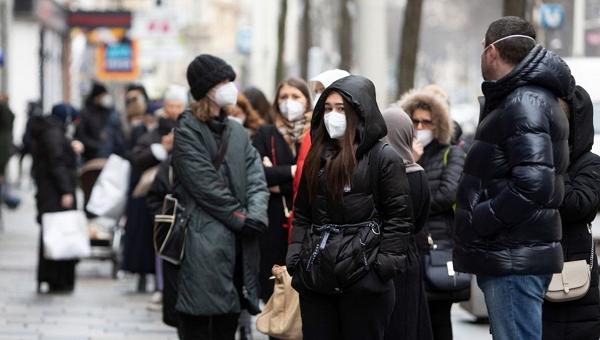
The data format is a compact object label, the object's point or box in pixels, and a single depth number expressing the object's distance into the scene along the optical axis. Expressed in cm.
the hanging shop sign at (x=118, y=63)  5059
